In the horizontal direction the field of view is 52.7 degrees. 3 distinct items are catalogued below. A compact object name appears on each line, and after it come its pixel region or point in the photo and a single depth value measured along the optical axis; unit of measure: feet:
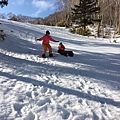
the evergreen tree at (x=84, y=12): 61.91
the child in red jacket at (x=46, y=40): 22.60
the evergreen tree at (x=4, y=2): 19.37
